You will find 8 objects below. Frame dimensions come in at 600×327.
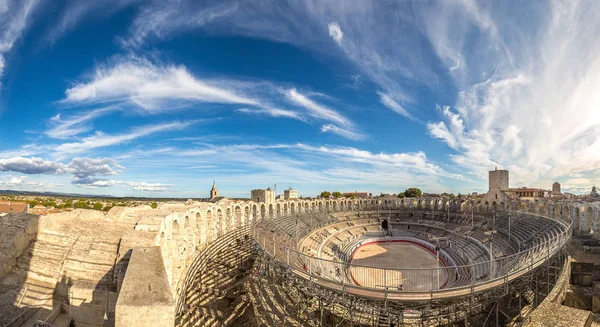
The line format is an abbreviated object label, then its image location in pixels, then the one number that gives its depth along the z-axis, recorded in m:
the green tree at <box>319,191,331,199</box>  92.85
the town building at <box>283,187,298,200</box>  72.76
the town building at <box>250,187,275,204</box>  44.62
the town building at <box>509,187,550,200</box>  75.08
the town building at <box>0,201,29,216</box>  35.26
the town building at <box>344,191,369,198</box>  100.75
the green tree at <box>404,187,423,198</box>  80.55
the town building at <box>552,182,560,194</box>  78.75
